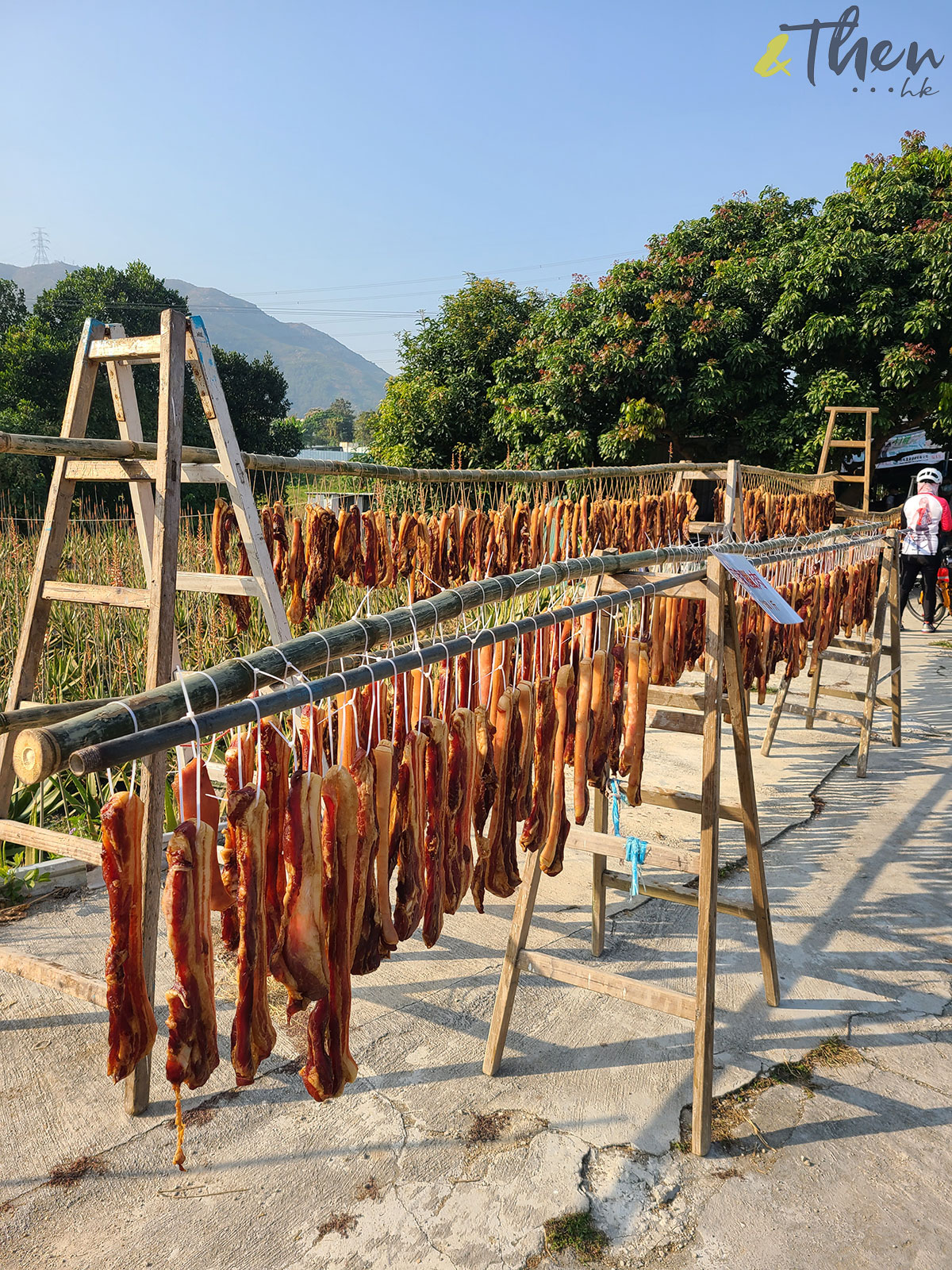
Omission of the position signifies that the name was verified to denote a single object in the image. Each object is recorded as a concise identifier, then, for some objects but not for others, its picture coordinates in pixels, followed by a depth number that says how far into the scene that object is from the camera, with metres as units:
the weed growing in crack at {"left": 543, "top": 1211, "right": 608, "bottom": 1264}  1.91
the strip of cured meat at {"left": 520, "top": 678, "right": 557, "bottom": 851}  1.89
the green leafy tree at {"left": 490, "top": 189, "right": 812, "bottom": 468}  17.09
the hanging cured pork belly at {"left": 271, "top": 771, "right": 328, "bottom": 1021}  1.19
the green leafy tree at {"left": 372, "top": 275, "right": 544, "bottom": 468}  21.50
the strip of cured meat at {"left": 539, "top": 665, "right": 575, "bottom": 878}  1.89
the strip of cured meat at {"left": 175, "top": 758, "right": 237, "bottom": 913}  1.12
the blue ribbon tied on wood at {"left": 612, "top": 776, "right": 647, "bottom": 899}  2.34
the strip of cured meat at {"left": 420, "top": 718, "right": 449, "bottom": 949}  1.47
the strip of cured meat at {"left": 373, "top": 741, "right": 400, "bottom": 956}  1.34
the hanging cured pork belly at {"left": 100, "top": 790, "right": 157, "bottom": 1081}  1.08
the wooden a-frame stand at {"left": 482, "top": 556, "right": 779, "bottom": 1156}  2.27
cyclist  10.07
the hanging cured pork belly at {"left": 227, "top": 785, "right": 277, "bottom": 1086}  1.11
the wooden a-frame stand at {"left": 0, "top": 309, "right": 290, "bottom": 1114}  2.27
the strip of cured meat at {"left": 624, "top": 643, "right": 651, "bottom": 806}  2.14
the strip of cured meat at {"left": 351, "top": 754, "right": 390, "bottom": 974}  1.33
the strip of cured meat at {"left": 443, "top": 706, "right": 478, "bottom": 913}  1.57
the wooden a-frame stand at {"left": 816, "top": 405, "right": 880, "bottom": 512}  12.47
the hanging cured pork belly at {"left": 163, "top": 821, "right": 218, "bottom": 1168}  1.05
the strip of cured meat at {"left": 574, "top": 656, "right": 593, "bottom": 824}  1.94
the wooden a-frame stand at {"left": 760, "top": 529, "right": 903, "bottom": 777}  5.47
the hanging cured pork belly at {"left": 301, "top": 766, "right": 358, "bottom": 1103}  1.24
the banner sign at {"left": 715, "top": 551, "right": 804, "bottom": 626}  2.48
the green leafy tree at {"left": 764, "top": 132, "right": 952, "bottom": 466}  15.29
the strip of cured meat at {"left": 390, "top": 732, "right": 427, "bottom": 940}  1.45
